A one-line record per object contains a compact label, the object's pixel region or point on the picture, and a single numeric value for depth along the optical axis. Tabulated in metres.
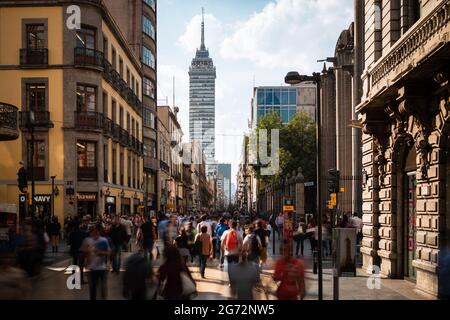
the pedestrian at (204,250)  17.88
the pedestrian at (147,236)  20.38
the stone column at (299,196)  41.22
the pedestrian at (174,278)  9.45
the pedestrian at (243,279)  9.82
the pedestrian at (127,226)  21.97
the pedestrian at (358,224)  25.06
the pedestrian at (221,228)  21.67
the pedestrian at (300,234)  24.41
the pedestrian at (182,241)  18.12
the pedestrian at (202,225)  18.98
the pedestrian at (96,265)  12.55
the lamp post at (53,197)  34.29
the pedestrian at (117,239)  18.47
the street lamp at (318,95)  13.34
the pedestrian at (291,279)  9.62
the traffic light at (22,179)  24.78
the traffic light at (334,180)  24.92
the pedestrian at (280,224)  31.02
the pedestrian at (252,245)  16.14
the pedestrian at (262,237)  19.11
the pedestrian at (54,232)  25.95
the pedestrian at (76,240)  17.17
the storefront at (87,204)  38.50
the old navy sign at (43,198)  36.78
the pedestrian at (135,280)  9.04
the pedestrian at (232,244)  16.44
